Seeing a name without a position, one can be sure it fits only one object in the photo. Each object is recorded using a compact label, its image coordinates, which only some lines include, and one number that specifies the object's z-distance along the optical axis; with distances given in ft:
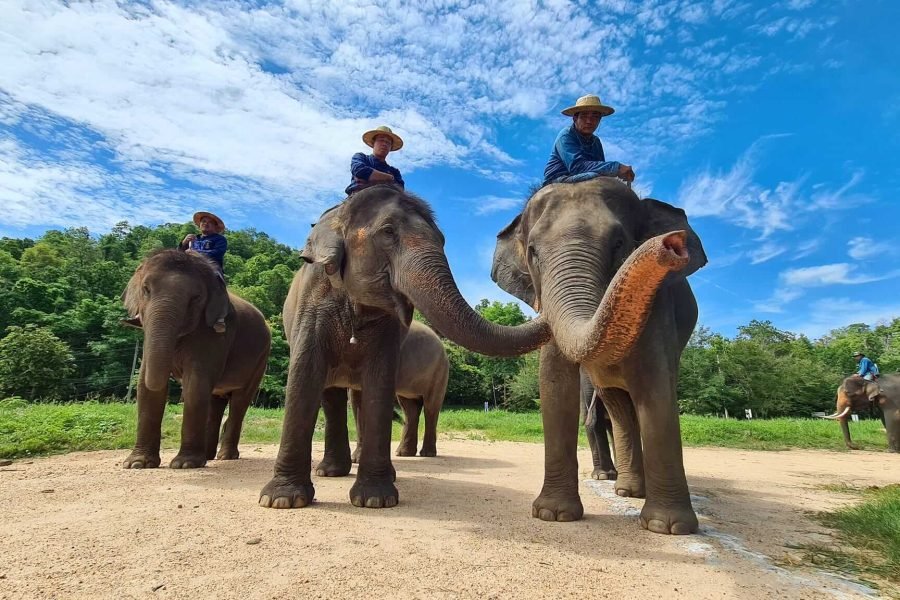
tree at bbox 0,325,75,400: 125.90
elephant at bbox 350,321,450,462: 36.24
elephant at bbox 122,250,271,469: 23.50
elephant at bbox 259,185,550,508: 16.19
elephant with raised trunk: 13.82
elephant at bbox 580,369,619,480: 26.76
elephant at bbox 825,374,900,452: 57.62
